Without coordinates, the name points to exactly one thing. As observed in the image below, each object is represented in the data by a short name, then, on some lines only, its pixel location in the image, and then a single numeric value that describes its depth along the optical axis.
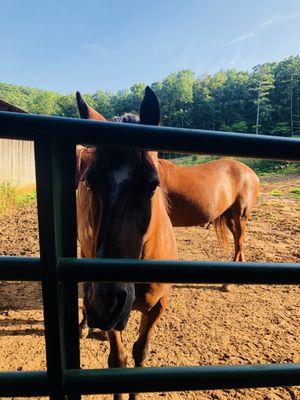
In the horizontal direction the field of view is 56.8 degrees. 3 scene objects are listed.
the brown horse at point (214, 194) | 4.11
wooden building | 11.62
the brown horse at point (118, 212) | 1.21
